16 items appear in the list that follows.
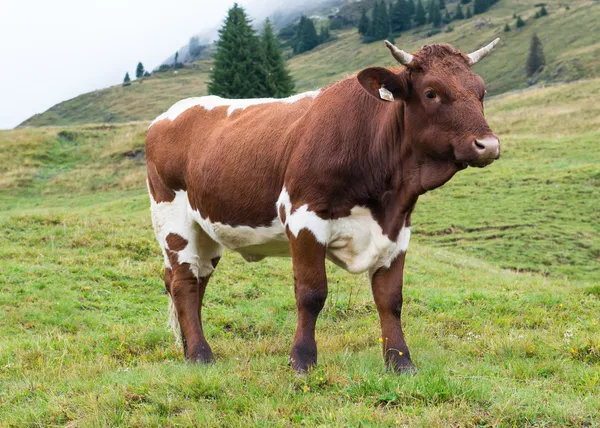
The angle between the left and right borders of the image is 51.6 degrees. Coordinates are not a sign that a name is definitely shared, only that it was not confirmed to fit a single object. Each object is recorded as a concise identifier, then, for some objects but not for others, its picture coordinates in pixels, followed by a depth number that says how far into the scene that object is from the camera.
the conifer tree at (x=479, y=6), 151.38
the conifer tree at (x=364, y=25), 156.75
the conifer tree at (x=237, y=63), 50.50
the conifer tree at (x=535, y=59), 95.75
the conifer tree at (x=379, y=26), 150.88
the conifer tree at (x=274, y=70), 50.84
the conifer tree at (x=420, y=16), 153.75
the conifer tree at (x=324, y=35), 171.27
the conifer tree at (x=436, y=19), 149.12
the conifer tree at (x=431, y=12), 151.81
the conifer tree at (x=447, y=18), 149.62
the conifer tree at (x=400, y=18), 155.00
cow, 5.18
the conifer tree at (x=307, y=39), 168.88
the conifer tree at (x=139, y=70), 196.38
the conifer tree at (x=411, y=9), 156.25
